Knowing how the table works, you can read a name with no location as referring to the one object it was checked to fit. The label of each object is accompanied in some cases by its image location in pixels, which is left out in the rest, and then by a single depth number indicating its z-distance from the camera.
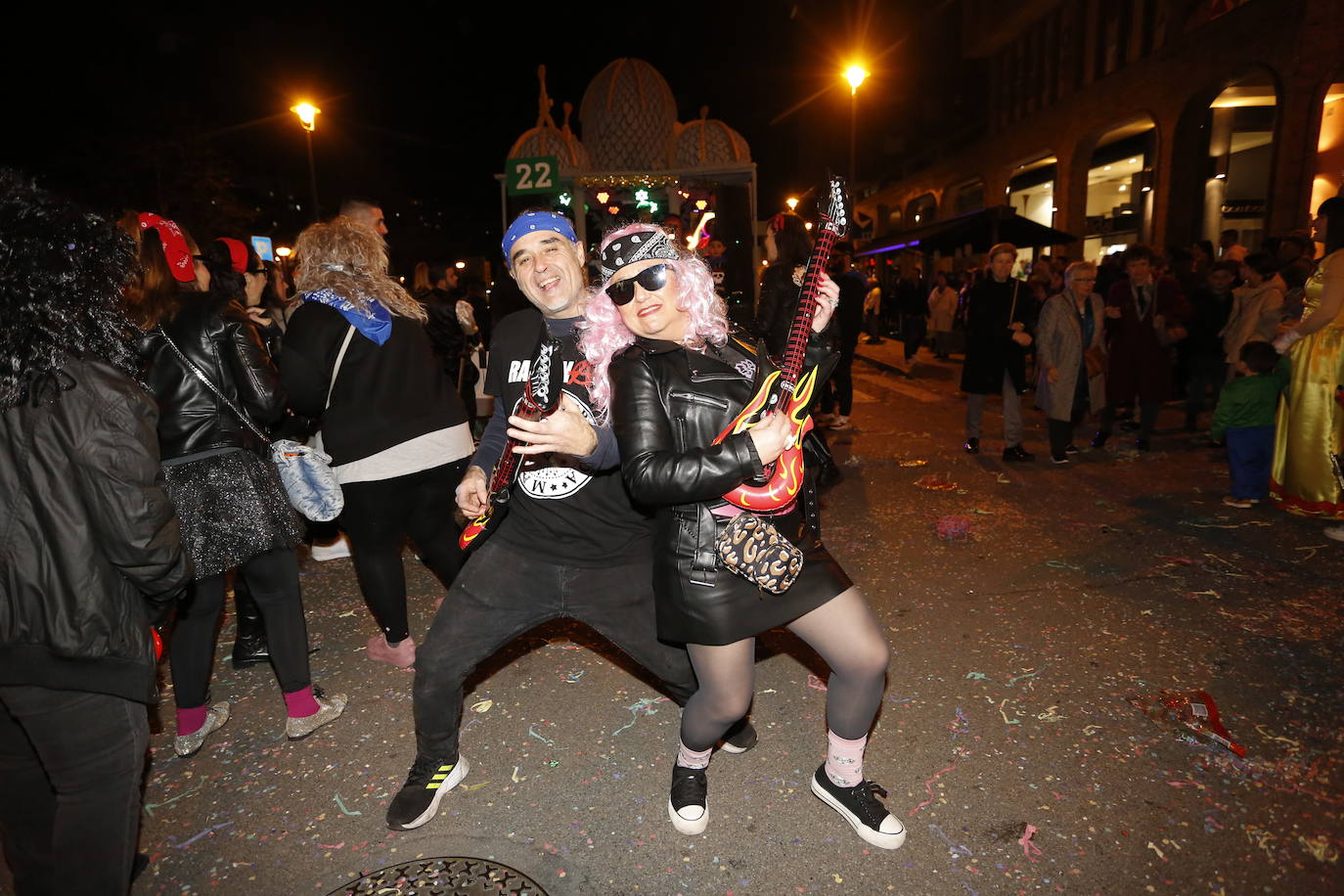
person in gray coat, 6.85
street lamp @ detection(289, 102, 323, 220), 16.09
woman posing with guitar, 2.02
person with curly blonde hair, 3.12
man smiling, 2.51
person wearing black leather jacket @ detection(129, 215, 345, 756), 2.78
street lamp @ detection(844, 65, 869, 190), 18.96
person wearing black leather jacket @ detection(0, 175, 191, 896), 1.69
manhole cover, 2.36
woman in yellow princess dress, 4.86
